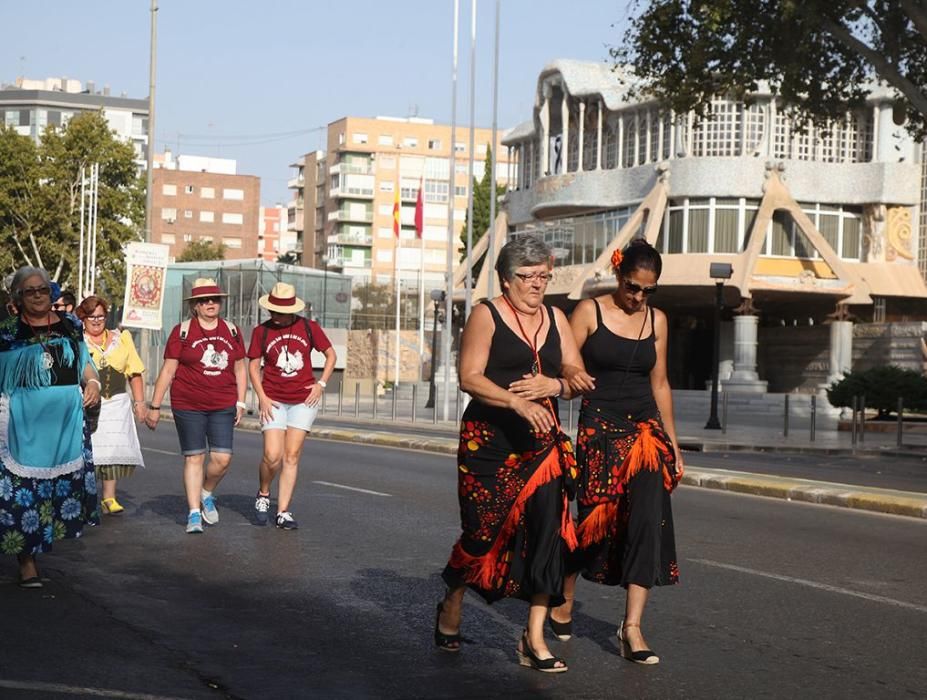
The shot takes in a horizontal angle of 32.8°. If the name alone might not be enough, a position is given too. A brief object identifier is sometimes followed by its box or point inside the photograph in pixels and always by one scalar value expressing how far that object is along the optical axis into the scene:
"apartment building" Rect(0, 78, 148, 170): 150.12
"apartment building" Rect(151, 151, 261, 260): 146.62
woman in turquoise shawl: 8.63
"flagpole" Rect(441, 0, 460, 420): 41.88
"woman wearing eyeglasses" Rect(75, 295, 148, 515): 12.66
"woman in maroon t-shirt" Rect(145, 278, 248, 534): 11.47
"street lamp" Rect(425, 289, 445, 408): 43.72
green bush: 34.31
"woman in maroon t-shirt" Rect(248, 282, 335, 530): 11.72
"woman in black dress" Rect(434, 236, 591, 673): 6.52
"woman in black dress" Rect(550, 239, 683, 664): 6.87
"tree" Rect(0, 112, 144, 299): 83.12
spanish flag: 61.97
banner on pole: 34.28
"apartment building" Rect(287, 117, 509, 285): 127.69
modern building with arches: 51.72
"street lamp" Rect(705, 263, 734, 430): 33.84
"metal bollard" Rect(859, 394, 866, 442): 29.56
